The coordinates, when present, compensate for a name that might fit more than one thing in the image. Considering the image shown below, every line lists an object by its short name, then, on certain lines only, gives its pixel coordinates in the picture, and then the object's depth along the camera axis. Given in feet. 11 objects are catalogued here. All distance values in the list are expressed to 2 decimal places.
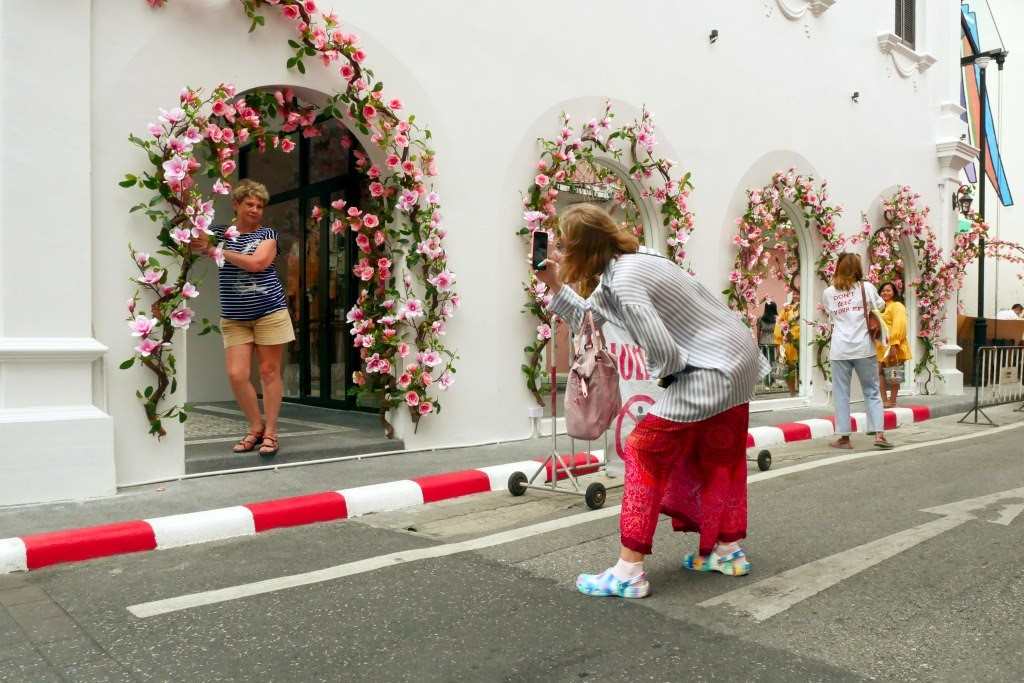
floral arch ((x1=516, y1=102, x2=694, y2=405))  27.66
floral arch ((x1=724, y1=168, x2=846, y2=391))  35.91
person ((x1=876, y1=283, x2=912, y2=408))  37.27
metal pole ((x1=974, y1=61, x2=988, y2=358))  51.55
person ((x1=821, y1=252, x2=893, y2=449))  27.09
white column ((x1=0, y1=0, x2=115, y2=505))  17.54
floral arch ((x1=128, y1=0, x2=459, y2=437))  19.49
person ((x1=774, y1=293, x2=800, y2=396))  42.16
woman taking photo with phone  11.76
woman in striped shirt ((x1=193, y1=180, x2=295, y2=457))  21.26
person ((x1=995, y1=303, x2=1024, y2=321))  63.59
